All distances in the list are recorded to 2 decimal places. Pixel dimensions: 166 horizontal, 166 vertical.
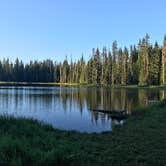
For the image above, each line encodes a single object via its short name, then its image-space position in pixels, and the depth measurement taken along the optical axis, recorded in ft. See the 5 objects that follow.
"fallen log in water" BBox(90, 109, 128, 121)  39.28
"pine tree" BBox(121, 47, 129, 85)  169.33
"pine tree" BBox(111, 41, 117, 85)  183.44
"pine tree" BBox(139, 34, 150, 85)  148.44
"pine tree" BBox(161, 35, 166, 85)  137.64
